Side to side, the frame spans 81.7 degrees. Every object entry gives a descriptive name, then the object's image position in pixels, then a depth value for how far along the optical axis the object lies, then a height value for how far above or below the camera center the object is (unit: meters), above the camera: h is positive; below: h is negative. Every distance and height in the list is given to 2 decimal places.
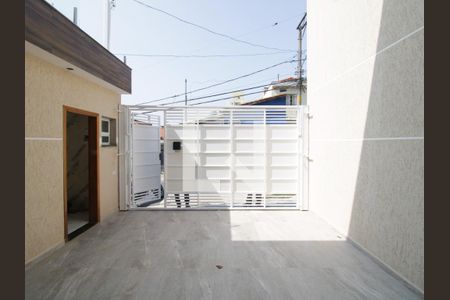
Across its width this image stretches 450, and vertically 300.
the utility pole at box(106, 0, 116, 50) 5.83 +2.76
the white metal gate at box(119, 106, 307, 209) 6.31 -0.22
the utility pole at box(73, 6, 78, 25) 4.12 +2.12
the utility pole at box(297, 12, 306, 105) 13.20 +4.75
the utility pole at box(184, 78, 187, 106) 25.16 +6.13
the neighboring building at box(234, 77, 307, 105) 15.36 +3.38
